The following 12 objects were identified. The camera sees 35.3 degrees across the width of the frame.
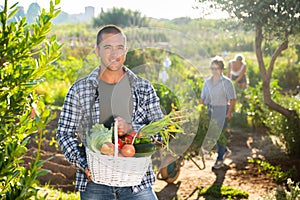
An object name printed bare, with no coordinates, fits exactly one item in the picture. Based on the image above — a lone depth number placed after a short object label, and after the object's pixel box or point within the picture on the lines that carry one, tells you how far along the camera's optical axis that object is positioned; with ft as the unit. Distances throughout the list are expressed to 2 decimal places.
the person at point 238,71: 32.14
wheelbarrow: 18.30
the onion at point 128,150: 7.23
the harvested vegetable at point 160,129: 7.77
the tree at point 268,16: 17.68
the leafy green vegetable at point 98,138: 7.31
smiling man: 8.10
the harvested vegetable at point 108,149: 7.16
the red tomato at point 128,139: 7.50
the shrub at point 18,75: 4.45
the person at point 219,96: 20.67
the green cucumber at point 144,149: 7.44
